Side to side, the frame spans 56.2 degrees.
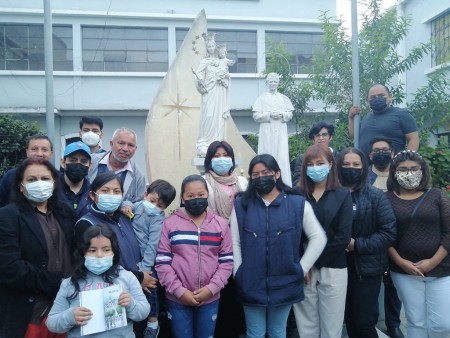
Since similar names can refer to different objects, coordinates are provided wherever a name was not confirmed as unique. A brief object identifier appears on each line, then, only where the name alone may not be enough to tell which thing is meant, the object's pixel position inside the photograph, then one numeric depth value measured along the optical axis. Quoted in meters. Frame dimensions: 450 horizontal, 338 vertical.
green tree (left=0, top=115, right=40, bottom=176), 9.60
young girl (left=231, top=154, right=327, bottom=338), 3.08
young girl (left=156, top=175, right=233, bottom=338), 3.04
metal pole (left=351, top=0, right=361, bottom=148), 6.60
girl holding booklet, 2.60
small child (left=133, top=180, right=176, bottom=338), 3.19
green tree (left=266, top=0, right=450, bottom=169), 9.17
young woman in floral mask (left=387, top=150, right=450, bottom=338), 3.25
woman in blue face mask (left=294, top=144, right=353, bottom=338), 3.21
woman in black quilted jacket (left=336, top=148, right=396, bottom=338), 3.27
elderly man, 4.03
